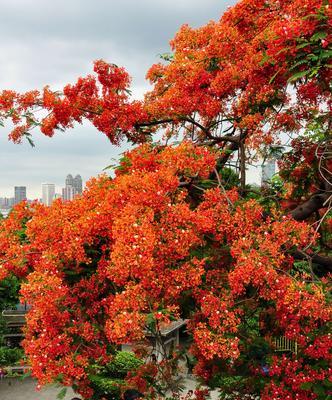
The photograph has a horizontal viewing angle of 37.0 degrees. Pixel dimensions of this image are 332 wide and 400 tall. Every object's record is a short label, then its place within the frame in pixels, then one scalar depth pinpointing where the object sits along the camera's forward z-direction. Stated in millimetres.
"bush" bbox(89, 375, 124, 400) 9991
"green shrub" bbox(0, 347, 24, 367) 12270
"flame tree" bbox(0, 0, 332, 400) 4238
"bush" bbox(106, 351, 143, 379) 12195
